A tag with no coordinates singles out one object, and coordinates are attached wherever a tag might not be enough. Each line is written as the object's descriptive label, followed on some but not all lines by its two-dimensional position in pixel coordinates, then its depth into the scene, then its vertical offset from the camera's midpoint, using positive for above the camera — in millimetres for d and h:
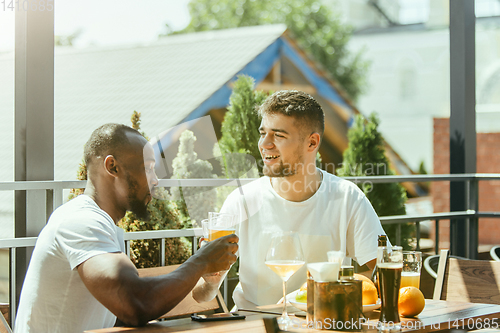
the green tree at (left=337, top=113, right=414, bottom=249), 5273 +162
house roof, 6594 +1302
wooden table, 1407 -430
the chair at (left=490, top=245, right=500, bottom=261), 2947 -482
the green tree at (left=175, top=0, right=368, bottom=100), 30812 +8794
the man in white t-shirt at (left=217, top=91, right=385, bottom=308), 2146 -156
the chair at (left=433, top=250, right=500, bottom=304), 2094 -445
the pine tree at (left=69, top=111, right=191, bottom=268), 3242 -371
